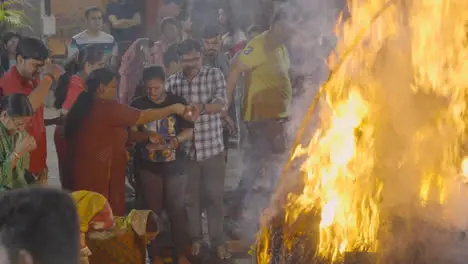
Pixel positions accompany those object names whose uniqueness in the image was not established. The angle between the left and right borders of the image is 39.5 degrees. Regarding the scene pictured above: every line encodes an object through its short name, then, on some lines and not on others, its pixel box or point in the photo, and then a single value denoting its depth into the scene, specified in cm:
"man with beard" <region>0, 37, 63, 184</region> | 655
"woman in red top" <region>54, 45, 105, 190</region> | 671
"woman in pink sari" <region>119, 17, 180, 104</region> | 699
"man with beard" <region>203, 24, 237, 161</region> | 723
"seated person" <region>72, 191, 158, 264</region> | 486
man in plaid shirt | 705
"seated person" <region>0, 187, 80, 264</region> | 212
